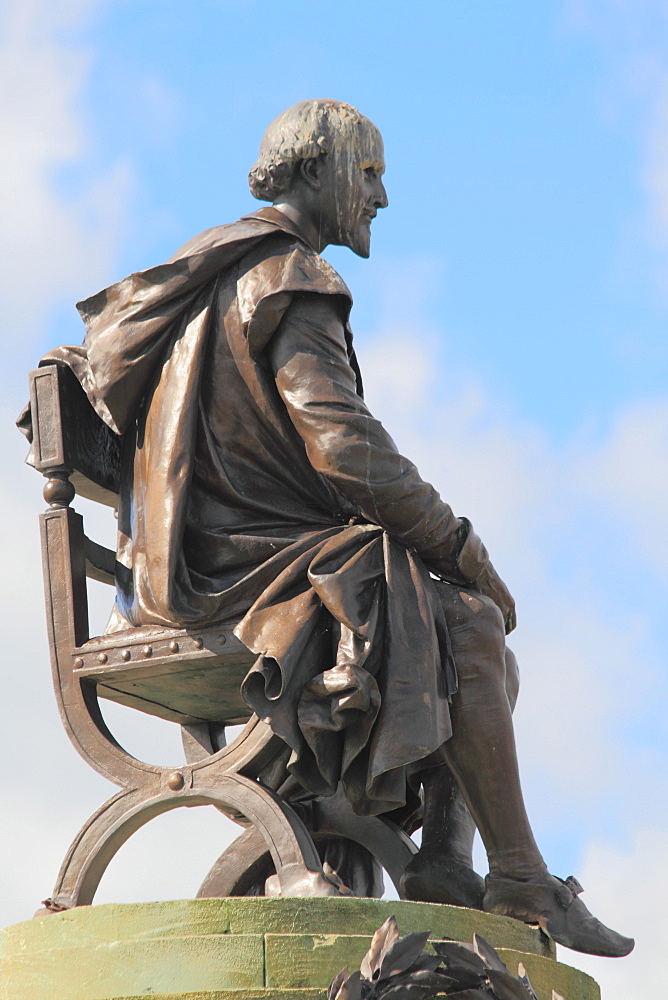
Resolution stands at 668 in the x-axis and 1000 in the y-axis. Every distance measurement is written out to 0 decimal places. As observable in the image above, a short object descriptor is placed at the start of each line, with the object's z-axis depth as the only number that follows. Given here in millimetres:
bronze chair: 13164
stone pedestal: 11656
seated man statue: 13070
